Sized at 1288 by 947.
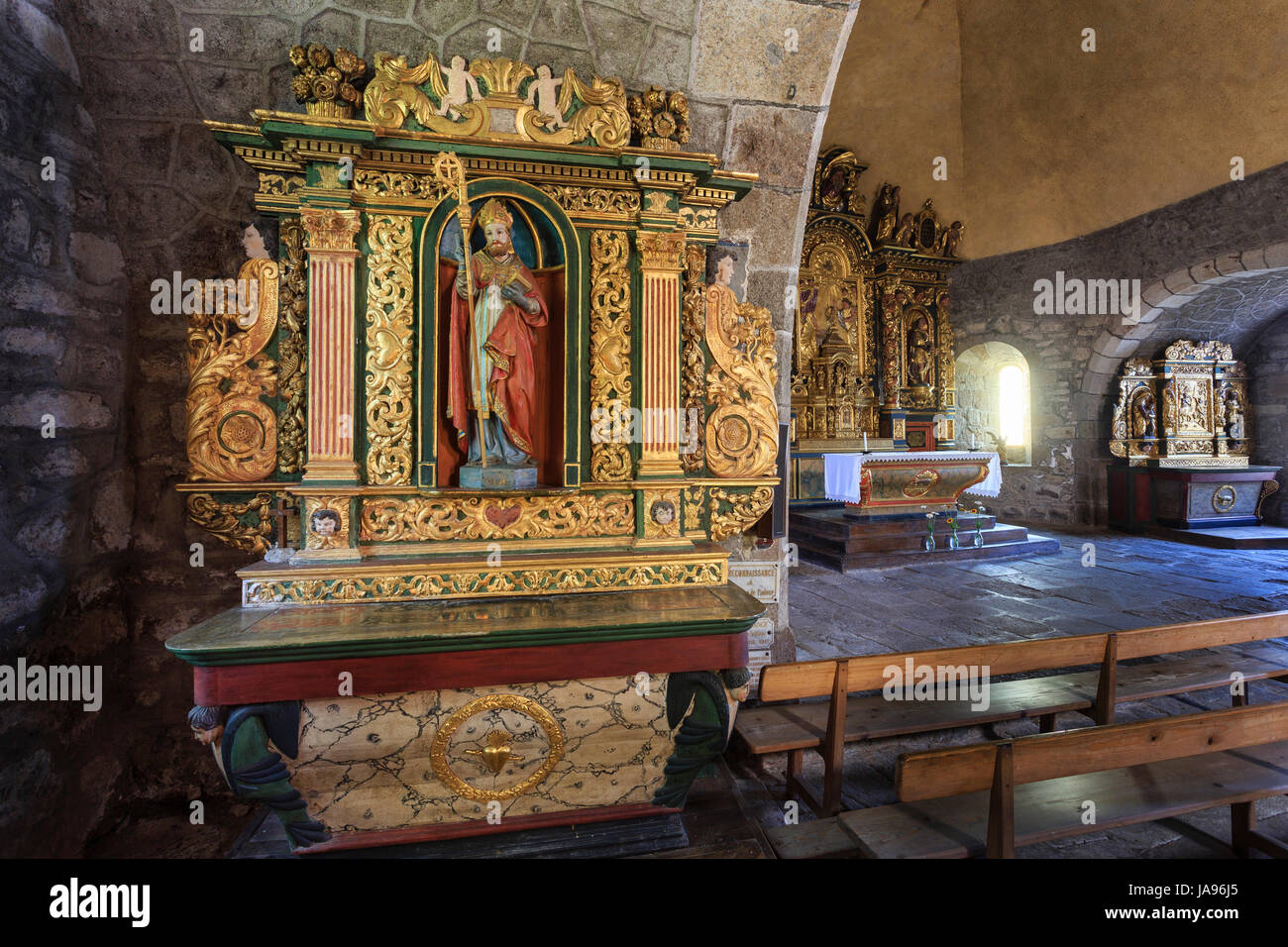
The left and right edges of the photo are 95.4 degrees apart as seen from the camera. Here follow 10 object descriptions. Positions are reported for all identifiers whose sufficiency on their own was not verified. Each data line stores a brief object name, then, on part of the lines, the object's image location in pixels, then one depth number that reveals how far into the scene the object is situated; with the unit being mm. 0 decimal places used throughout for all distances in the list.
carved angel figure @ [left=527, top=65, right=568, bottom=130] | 2668
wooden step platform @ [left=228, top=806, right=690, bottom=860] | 2152
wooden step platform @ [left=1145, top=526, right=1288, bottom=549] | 7762
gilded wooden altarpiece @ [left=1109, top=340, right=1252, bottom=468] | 9039
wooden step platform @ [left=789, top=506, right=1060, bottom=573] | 6984
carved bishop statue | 2578
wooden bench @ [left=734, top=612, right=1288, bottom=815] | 2459
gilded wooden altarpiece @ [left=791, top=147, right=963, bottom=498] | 9992
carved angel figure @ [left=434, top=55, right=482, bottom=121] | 2543
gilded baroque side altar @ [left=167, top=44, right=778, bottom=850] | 2088
